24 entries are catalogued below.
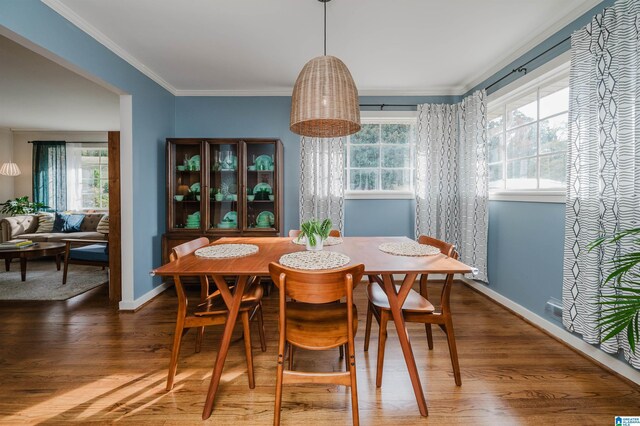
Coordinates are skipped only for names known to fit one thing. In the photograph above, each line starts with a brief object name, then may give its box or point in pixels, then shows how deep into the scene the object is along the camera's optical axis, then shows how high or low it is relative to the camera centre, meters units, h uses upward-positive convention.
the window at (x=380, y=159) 3.91 +0.62
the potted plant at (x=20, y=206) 5.35 -0.01
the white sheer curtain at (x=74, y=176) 6.02 +0.60
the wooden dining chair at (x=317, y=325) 1.28 -0.59
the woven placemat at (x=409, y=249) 1.81 -0.28
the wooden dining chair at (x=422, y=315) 1.70 -0.63
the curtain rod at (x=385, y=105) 3.74 +1.27
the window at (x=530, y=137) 2.40 +0.64
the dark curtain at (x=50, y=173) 5.87 +0.64
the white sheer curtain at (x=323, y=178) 3.68 +0.35
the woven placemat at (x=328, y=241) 2.20 -0.27
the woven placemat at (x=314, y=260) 1.47 -0.29
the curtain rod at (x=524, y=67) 2.31 +1.25
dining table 1.45 -0.32
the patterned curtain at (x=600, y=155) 1.71 +0.32
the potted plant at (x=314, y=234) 1.87 -0.18
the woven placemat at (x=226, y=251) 1.76 -0.28
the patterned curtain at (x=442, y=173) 3.52 +0.41
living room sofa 4.86 -0.44
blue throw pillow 5.24 -0.31
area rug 3.31 -0.96
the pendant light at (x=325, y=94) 1.63 +0.62
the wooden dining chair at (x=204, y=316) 1.67 -0.63
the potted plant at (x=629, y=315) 1.11 -0.41
